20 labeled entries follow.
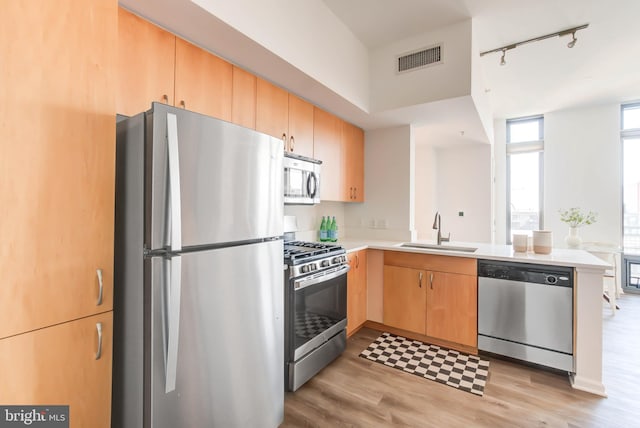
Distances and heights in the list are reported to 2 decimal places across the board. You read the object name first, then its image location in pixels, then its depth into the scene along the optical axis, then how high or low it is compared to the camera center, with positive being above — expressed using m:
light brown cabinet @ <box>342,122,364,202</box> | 3.35 +0.65
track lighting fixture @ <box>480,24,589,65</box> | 2.60 +1.74
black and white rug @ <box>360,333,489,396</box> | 2.17 -1.29
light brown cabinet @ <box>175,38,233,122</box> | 1.67 +0.84
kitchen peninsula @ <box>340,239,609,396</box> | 2.04 -0.67
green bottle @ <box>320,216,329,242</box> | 3.19 -0.19
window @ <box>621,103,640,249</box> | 4.52 +0.62
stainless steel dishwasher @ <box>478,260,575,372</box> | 2.19 -0.82
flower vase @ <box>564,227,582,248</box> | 3.50 -0.32
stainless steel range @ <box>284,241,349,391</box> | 1.97 -0.75
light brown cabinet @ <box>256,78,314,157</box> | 2.22 +0.84
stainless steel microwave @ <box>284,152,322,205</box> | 2.38 +0.30
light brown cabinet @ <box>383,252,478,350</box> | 2.59 -0.82
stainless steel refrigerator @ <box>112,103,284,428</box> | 1.10 -0.27
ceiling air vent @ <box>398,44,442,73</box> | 2.61 +1.51
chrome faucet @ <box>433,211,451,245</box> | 3.12 -0.14
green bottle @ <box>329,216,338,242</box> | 3.21 -0.22
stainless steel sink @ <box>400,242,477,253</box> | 2.91 -0.36
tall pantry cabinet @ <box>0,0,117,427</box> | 0.88 +0.03
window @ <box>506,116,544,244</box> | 5.29 +0.79
